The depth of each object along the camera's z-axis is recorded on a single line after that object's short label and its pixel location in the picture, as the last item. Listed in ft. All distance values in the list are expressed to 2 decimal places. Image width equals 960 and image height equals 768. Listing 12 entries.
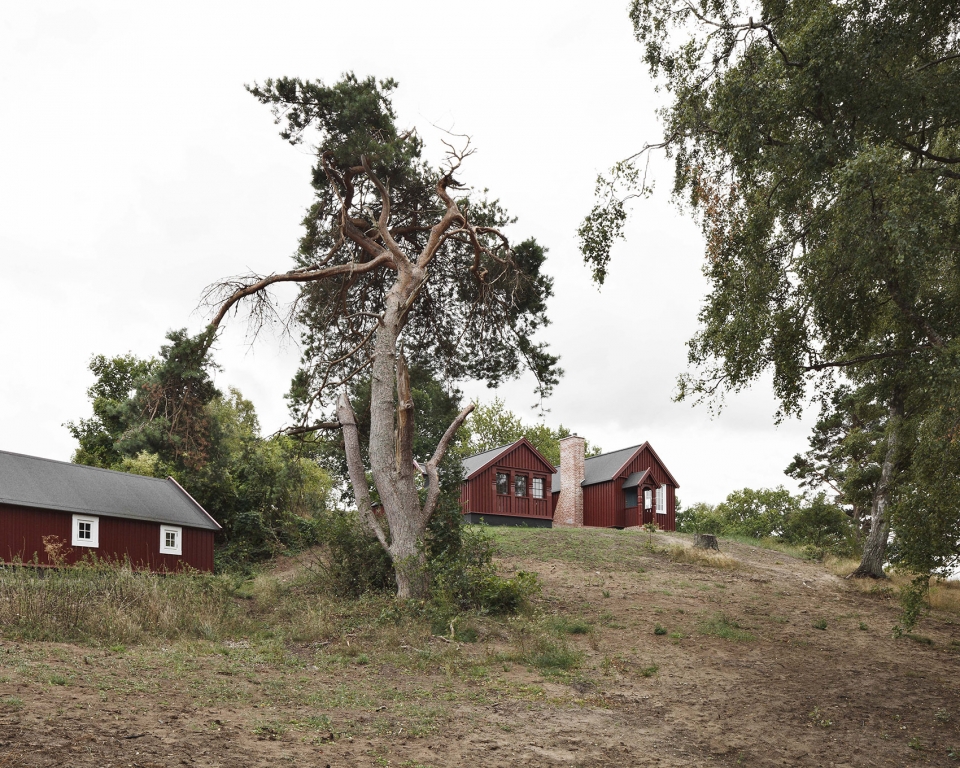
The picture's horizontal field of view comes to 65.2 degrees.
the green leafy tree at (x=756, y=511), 162.71
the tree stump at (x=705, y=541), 82.99
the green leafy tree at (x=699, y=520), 147.97
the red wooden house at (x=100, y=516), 65.98
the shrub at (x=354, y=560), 53.67
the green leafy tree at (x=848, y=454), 77.71
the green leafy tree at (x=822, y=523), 117.50
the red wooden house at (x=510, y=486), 108.47
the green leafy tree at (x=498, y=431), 198.29
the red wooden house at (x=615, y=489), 116.57
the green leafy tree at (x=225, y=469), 62.06
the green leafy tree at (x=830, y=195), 32.45
